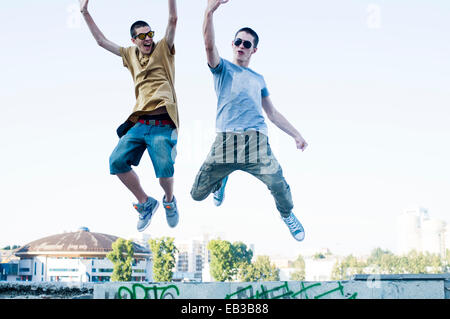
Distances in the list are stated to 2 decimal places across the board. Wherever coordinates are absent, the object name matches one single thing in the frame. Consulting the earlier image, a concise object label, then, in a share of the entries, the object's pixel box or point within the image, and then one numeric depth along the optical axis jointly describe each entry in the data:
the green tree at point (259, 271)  85.75
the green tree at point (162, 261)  55.84
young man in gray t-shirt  9.27
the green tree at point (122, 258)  60.97
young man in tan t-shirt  9.06
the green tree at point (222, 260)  60.44
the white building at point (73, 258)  86.12
